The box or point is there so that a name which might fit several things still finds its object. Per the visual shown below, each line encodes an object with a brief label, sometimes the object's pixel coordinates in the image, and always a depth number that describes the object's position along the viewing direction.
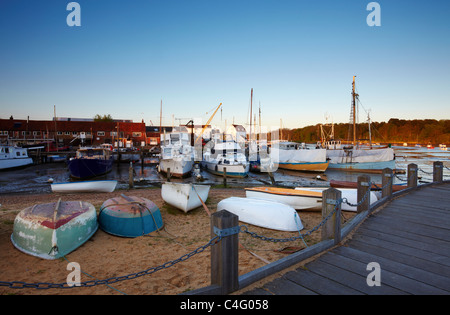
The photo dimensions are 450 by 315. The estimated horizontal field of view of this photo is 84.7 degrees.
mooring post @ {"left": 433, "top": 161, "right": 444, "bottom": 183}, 11.28
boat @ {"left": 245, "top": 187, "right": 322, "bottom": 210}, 9.97
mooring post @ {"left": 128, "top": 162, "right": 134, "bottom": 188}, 18.74
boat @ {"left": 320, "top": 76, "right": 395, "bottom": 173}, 31.77
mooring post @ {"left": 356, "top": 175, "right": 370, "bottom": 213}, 6.53
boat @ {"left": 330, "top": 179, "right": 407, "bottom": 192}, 13.66
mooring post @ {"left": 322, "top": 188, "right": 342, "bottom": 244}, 4.72
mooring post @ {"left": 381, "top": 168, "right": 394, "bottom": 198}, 8.23
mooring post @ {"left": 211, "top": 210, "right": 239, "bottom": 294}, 2.93
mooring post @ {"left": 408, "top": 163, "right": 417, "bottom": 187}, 9.98
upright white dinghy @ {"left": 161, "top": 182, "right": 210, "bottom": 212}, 10.14
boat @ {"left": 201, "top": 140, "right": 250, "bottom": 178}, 25.70
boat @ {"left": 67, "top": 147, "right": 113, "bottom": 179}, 24.19
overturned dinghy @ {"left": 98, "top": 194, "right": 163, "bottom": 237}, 7.76
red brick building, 60.31
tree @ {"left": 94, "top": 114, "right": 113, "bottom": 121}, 96.88
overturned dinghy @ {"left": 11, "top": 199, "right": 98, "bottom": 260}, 6.35
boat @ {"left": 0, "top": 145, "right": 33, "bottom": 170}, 30.56
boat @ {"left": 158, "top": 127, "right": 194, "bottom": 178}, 24.95
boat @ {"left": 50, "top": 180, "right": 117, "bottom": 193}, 15.11
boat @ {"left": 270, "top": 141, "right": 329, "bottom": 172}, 31.59
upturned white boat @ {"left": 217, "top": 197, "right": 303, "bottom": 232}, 8.23
